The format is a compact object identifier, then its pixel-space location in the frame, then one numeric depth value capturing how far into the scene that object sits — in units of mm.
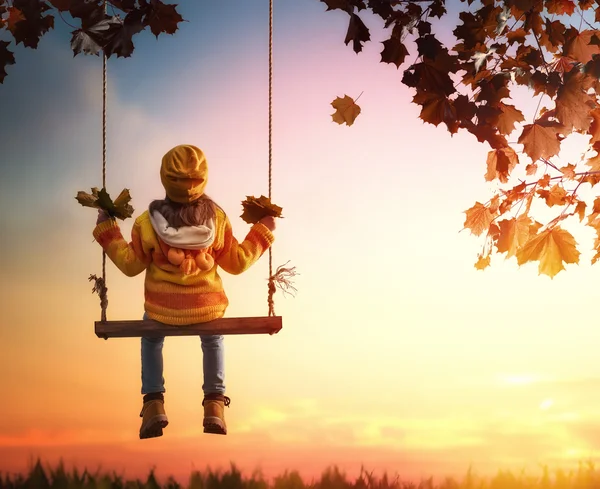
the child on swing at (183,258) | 4672
